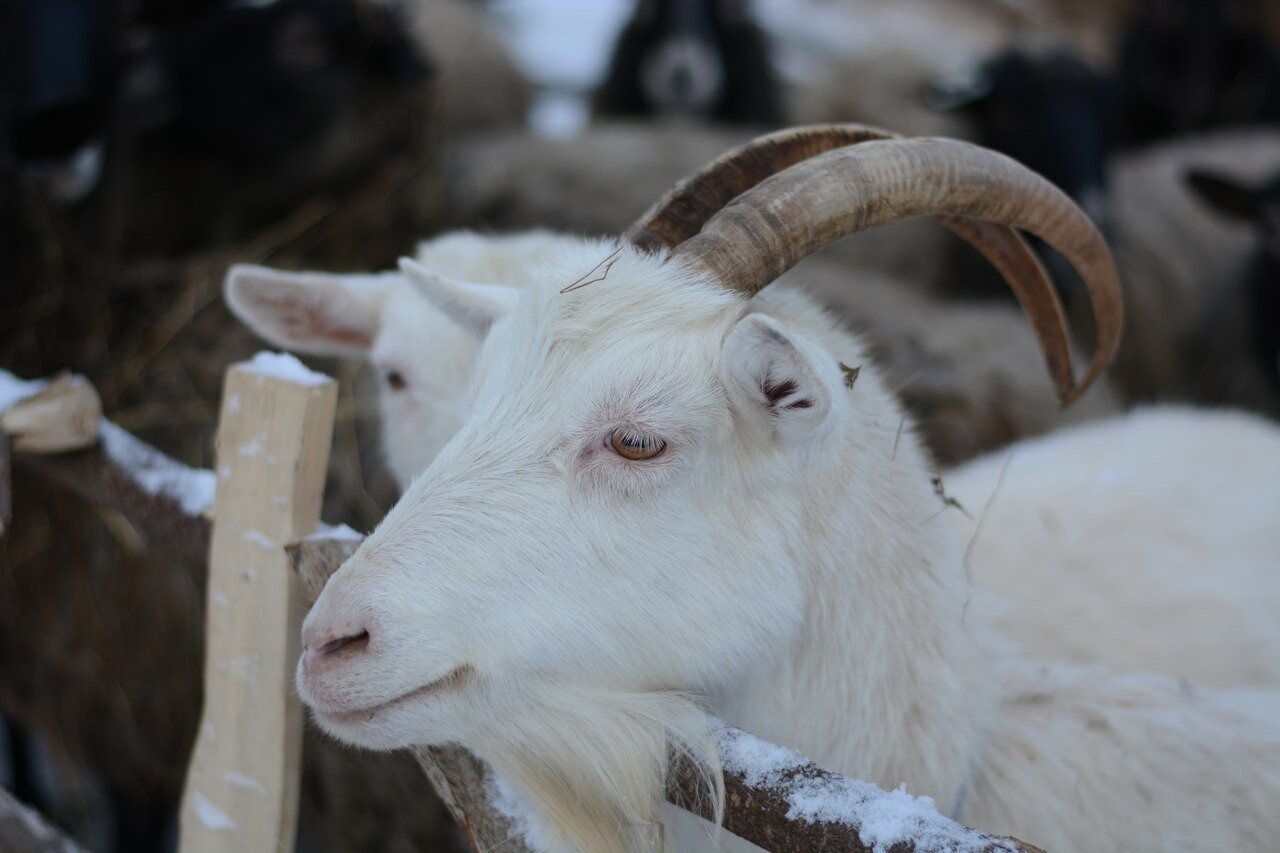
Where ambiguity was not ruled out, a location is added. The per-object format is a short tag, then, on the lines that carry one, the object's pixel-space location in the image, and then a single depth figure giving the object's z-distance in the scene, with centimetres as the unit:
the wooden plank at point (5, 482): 213
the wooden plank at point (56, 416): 222
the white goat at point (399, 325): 276
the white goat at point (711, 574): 158
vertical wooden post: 191
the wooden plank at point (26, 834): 194
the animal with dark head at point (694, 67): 692
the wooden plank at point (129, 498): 219
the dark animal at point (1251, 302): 531
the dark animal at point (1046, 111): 569
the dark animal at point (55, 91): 388
